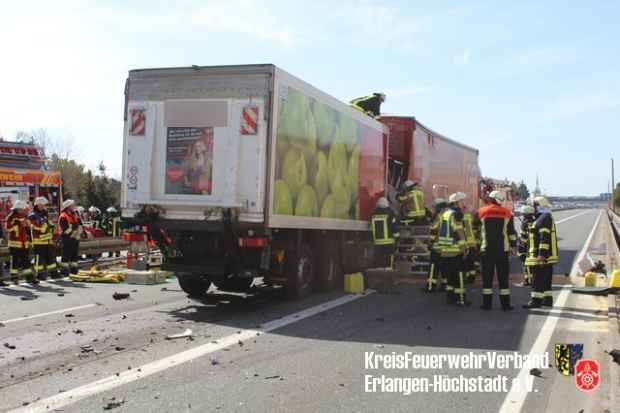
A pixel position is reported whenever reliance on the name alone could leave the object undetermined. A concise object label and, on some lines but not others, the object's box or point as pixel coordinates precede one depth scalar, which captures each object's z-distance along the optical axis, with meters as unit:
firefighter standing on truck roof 14.59
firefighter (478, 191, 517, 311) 9.57
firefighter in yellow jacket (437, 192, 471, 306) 9.98
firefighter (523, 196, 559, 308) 9.49
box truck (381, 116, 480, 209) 14.77
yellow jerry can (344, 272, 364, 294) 11.08
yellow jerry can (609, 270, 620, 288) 10.78
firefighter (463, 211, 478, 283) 11.29
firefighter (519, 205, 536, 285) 11.27
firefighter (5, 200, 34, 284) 12.45
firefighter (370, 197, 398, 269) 12.21
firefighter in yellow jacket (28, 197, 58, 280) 12.88
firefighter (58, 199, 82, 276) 13.61
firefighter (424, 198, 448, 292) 11.06
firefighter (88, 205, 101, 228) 20.78
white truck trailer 8.70
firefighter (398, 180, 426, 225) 13.43
